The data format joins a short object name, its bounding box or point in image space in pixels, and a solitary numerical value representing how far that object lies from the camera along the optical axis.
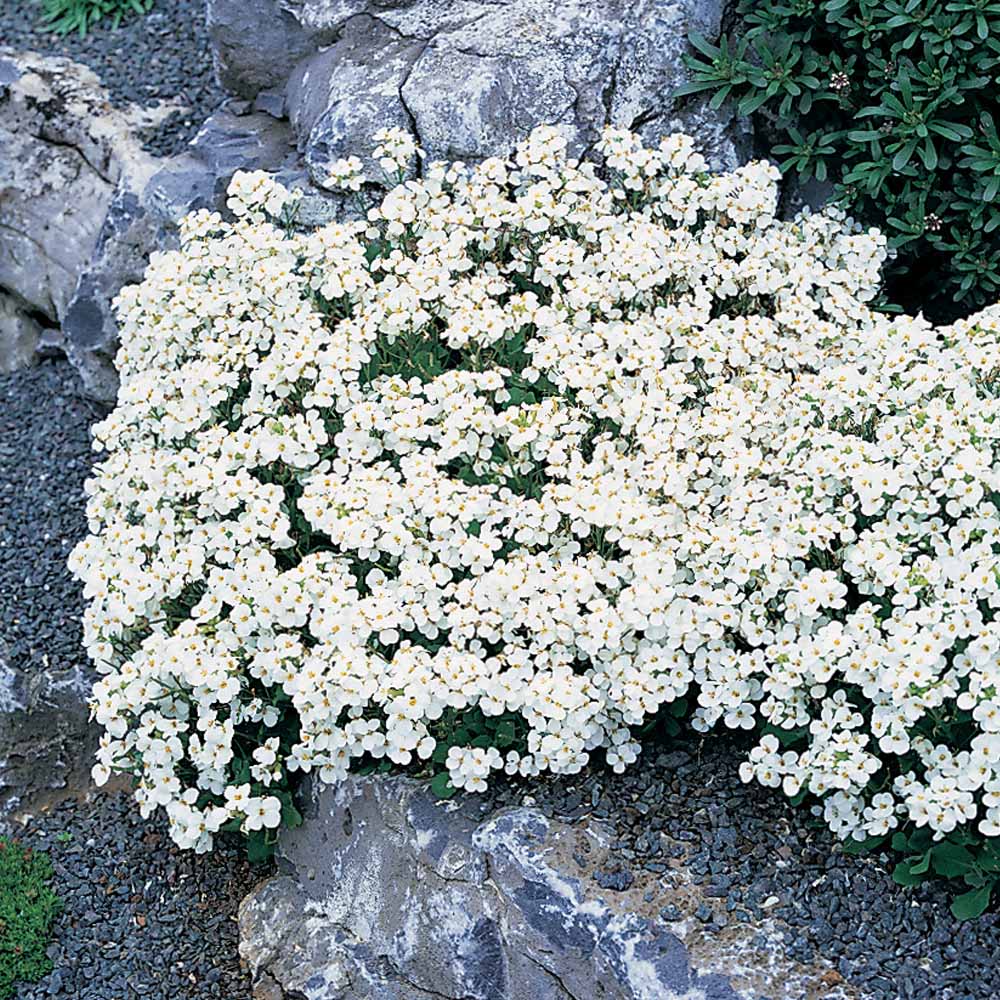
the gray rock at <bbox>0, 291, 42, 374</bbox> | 6.72
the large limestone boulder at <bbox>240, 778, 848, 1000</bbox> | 3.29
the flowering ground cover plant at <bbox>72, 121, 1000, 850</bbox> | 3.50
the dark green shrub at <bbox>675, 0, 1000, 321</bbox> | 4.71
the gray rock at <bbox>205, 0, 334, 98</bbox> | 5.88
